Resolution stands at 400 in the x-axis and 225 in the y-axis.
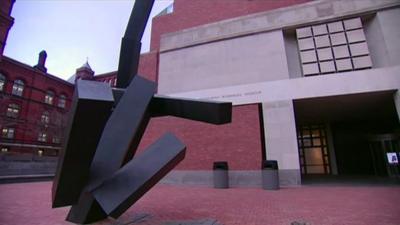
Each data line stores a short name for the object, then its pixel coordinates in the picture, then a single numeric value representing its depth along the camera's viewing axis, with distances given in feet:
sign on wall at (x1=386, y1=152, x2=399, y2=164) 45.44
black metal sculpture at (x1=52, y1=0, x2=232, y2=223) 12.17
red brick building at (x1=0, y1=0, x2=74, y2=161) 93.50
